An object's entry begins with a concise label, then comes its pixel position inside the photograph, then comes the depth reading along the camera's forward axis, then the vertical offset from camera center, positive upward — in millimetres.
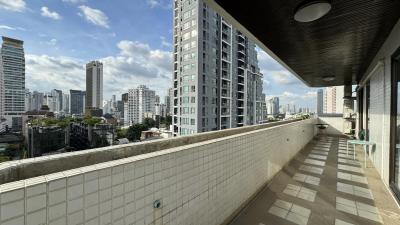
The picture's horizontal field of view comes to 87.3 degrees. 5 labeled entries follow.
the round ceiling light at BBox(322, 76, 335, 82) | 8678 +1378
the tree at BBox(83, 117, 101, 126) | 40616 -2291
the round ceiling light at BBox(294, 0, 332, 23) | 2629 +1331
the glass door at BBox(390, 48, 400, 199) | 3715 -303
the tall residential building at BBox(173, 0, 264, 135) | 30266 +6292
